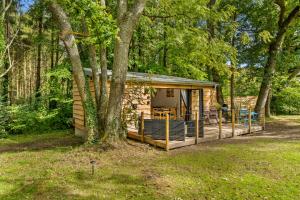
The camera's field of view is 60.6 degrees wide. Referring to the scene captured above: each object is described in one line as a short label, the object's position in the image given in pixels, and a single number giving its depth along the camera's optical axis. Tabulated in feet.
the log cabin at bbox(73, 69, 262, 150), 25.26
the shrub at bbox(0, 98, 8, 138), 34.83
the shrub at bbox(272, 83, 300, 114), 65.10
